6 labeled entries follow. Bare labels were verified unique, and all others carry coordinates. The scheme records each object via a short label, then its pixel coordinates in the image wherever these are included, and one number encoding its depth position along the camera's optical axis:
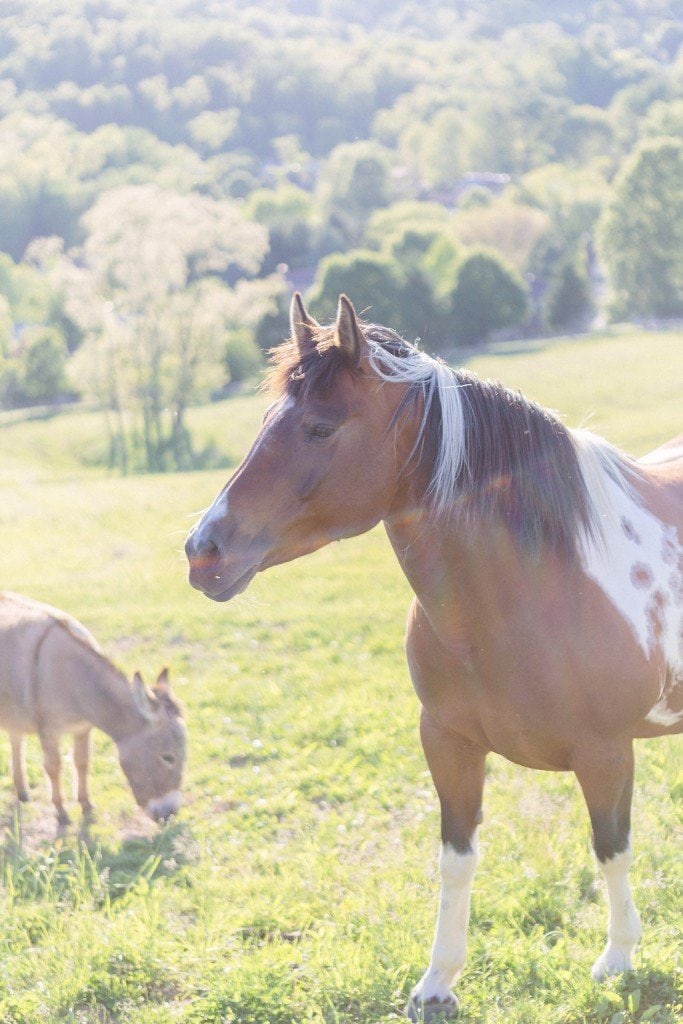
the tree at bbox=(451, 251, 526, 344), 41.22
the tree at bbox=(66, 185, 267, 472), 28.34
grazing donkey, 5.17
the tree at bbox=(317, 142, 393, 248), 76.19
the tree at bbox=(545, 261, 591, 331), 44.03
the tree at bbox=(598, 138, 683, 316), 41.03
